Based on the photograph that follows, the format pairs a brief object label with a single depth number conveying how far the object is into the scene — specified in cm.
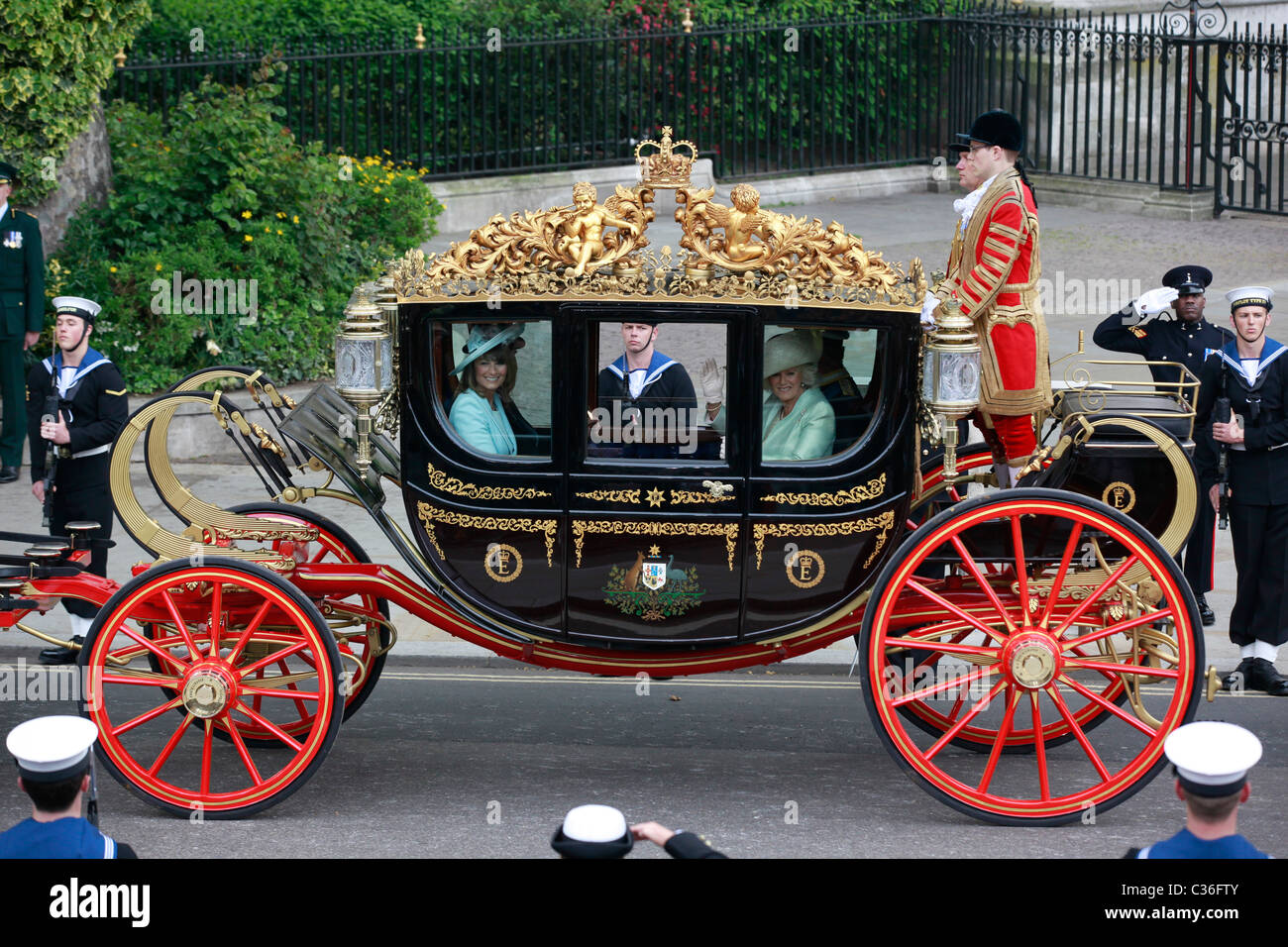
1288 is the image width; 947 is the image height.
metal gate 1673
